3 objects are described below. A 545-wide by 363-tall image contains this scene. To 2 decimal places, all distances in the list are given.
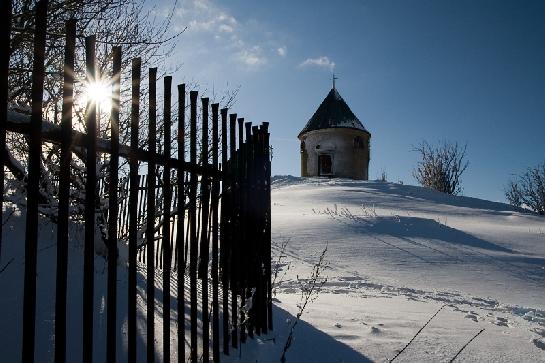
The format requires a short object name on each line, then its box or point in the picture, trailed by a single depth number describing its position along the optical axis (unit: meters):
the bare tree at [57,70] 4.83
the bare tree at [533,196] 45.09
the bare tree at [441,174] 40.91
